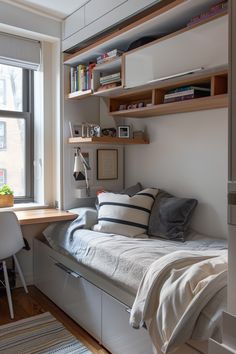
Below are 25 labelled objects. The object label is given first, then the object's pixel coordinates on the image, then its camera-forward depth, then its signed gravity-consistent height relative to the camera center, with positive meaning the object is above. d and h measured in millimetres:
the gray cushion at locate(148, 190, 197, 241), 2322 -370
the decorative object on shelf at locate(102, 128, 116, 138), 3012 +341
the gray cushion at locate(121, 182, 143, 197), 2861 -192
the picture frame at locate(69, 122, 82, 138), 3039 +365
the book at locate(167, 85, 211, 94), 2073 +522
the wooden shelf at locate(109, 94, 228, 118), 1995 +433
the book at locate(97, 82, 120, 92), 2529 +658
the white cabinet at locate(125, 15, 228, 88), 1762 +704
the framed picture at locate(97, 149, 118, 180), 3137 +44
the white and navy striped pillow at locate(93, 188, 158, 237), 2420 -343
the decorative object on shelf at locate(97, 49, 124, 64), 2484 +888
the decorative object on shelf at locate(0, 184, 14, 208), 2934 -257
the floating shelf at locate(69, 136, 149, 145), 2746 +244
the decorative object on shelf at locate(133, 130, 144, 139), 2912 +309
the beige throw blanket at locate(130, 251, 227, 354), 1289 -542
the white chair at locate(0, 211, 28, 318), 2348 -511
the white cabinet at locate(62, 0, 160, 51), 2229 +1162
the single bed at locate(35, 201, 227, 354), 1295 -567
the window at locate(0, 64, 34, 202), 3098 +392
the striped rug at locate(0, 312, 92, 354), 1988 -1106
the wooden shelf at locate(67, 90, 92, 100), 2736 +647
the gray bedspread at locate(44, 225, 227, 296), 1789 -511
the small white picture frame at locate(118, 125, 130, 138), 2932 +340
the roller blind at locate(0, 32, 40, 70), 2828 +1057
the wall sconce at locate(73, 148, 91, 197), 3002 +5
